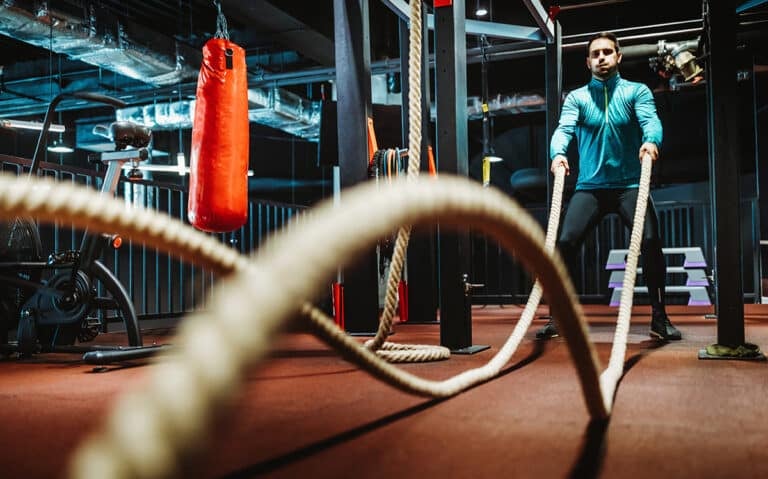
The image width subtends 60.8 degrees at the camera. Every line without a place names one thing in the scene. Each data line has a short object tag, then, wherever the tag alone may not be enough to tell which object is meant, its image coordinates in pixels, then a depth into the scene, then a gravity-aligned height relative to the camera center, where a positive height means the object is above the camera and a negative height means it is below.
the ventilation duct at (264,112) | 8.52 +2.06
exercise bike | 2.95 -0.09
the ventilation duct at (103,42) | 5.79 +2.17
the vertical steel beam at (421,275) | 5.27 -0.13
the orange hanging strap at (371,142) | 3.47 +0.64
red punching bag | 2.81 +0.51
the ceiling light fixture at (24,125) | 3.25 +0.74
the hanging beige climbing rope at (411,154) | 1.97 +0.33
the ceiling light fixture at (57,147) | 9.75 +1.84
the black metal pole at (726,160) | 2.46 +0.36
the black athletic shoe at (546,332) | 3.50 -0.40
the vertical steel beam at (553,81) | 4.25 +1.17
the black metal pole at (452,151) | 2.87 +0.47
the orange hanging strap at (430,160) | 3.97 +0.63
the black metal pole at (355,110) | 3.46 +0.81
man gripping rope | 3.24 +0.50
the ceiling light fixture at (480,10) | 7.21 +2.79
